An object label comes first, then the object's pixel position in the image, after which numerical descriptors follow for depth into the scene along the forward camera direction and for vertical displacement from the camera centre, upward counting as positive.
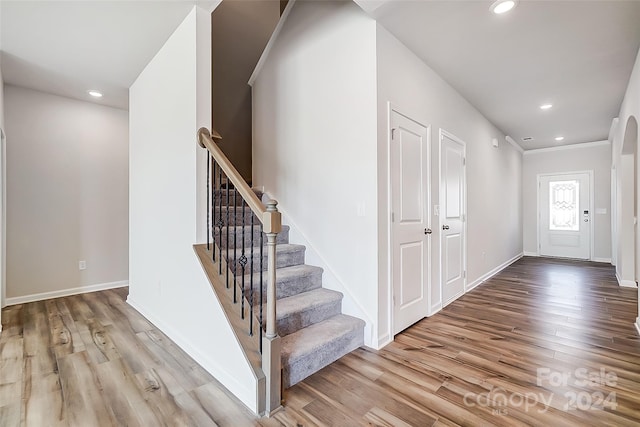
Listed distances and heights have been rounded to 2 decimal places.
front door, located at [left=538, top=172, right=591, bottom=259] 6.81 -0.04
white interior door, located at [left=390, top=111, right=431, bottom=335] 2.69 -0.06
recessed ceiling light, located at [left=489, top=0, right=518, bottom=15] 2.25 +1.60
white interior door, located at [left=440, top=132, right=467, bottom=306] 3.47 -0.03
